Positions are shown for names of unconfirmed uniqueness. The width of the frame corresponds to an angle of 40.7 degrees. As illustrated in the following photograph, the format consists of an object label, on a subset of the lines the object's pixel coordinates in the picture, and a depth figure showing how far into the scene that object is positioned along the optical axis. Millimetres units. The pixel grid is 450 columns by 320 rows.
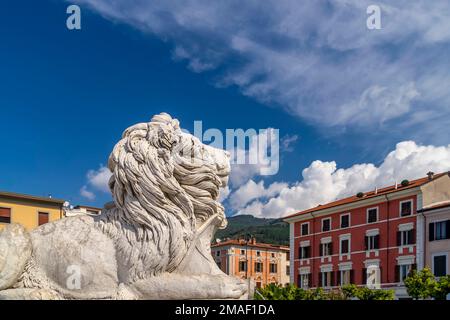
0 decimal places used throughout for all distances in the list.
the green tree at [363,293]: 28375
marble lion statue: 4488
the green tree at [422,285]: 27922
